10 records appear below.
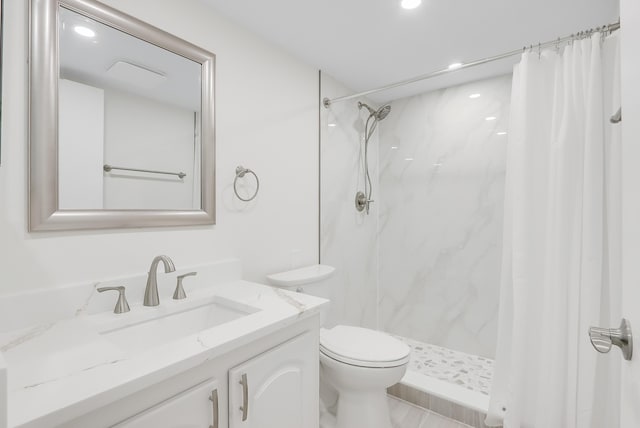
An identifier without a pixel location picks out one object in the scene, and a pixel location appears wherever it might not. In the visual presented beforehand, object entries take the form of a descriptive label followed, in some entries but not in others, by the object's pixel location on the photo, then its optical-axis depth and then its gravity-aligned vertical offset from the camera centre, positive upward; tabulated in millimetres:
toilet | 1494 -765
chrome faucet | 1213 -323
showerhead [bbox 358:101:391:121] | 2654 +831
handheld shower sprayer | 2670 +553
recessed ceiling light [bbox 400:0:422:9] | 1512 +1007
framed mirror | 1067 +334
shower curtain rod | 1312 +766
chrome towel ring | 1669 +175
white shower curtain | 1324 -141
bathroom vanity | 662 -397
